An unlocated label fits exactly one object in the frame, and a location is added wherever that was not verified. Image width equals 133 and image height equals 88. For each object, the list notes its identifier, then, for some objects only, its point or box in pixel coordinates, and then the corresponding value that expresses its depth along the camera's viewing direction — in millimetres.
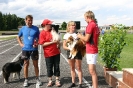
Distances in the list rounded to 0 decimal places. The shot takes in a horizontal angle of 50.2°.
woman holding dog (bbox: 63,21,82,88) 3989
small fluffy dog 4195
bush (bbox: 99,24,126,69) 4778
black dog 4563
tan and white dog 4031
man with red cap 4177
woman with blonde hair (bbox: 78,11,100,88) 3342
